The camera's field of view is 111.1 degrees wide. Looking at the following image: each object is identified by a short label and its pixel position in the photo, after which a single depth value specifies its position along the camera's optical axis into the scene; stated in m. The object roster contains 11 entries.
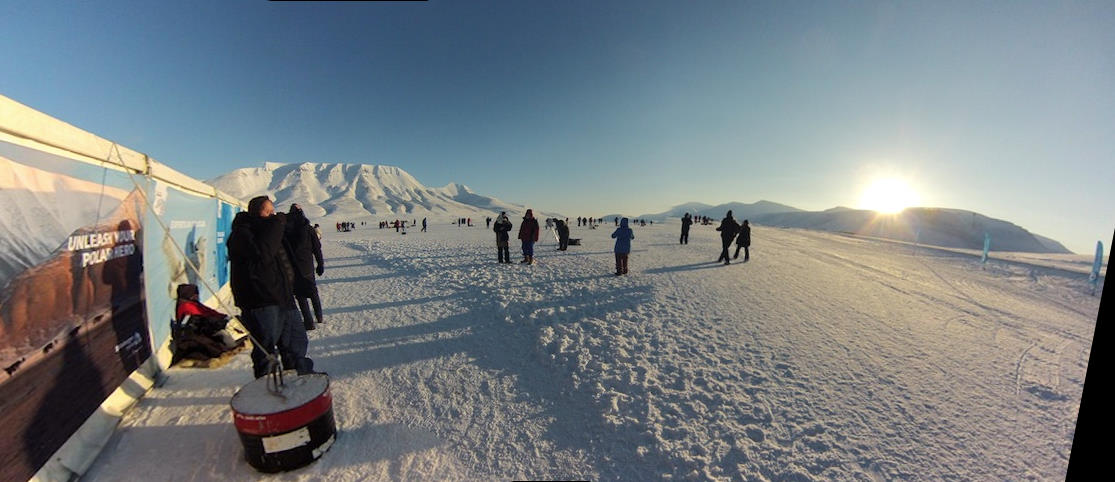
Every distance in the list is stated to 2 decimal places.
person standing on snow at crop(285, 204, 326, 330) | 5.79
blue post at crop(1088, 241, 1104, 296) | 12.67
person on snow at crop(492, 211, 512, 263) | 13.01
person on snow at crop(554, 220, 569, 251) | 17.27
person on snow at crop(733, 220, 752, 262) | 13.77
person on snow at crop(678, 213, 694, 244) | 21.05
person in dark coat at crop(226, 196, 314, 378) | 3.69
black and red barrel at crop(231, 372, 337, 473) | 2.92
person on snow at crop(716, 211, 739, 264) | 13.06
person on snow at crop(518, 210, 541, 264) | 12.68
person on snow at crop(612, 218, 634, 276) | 10.84
